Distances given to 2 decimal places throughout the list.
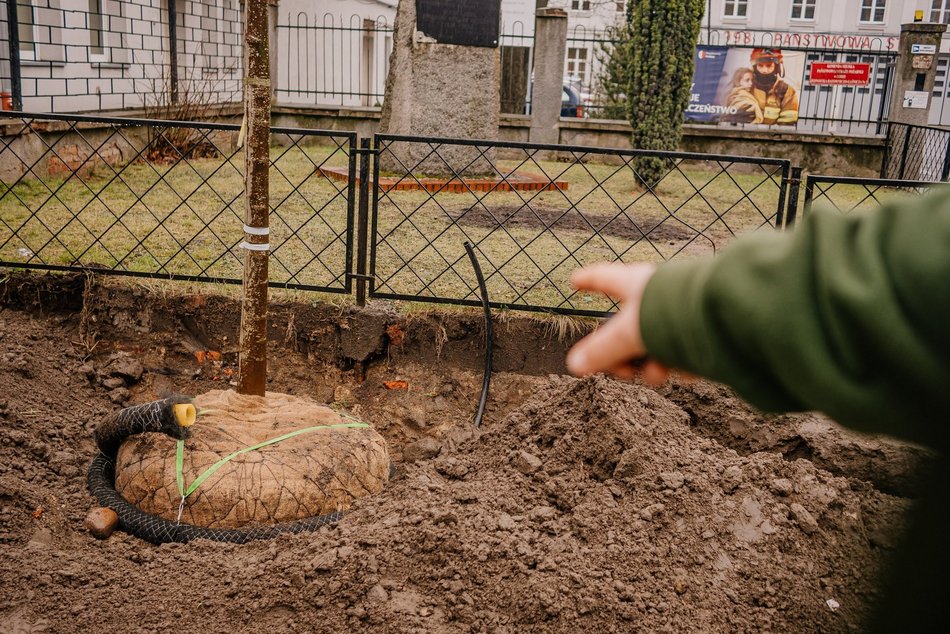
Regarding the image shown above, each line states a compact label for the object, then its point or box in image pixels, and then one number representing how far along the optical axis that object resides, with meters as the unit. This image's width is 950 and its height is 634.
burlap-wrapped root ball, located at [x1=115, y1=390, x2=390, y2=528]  3.23
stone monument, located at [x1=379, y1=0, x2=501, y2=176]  9.43
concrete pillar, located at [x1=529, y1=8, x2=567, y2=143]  12.17
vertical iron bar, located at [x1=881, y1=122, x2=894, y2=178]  12.18
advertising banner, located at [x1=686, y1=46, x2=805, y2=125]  12.68
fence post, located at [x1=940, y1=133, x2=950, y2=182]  9.55
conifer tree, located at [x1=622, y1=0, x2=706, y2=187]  10.18
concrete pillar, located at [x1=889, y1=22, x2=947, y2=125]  12.25
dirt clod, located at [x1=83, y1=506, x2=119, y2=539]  3.19
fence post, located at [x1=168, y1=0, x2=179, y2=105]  11.57
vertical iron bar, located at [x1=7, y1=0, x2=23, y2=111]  7.82
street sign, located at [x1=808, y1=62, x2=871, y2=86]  12.84
